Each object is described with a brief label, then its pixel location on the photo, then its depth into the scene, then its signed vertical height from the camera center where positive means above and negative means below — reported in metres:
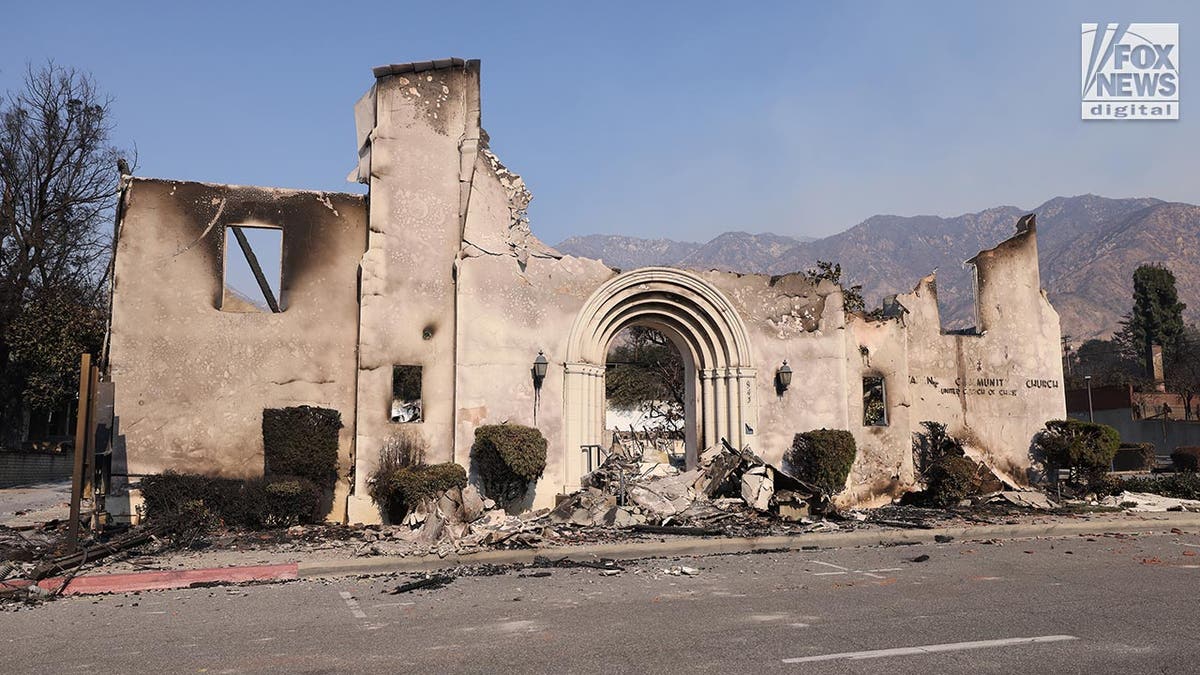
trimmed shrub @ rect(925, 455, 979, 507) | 15.62 -1.20
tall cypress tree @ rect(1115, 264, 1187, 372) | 59.53 +6.90
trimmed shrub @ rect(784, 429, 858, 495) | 15.54 -0.76
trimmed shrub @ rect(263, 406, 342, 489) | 13.93 -0.33
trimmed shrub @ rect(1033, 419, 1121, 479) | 16.56 -0.66
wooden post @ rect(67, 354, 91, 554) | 10.09 -0.25
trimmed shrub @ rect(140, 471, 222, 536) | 12.77 -1.15
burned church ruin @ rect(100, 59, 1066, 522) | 14.44 +1.69
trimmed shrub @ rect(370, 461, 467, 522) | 13.27 -0.99
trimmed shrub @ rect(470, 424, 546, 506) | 14.04 -0.62
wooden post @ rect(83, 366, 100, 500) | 10.97 +0.00
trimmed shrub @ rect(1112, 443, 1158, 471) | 27.20 -1.51
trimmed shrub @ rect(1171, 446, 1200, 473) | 24.98 -1.39
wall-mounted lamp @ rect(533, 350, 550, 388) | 14.90 +0.88
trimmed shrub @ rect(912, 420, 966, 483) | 17.41 -0.63
